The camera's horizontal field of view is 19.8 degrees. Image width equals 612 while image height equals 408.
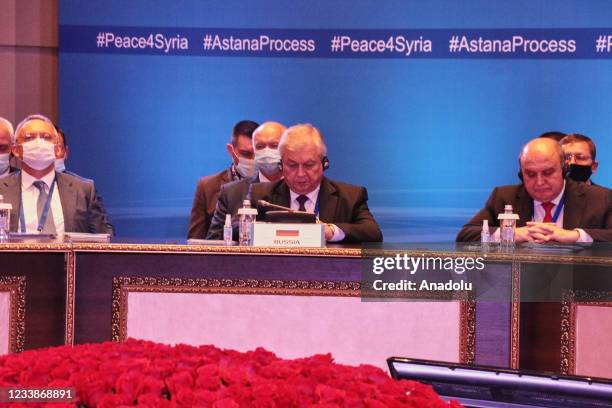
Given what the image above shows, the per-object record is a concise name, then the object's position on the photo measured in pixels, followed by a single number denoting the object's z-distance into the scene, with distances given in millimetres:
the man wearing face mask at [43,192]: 8906
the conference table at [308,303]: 6860
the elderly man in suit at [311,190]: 8368
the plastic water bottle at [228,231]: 7810
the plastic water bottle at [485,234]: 7991
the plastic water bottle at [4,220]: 7349
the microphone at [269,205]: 7373
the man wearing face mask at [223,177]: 10625
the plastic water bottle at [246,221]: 7614
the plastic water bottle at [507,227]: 7705
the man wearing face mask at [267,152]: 9968
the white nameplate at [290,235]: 7167
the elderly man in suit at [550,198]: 8222
